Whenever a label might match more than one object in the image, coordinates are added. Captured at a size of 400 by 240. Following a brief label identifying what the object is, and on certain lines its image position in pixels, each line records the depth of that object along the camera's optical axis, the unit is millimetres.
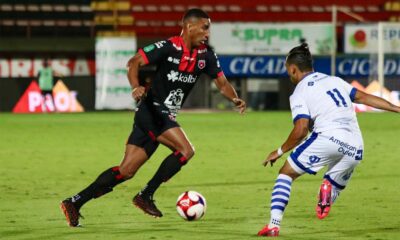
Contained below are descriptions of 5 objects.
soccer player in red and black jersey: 17875
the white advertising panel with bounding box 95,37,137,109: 68812
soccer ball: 17984
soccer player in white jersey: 15602
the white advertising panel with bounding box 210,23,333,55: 69875
